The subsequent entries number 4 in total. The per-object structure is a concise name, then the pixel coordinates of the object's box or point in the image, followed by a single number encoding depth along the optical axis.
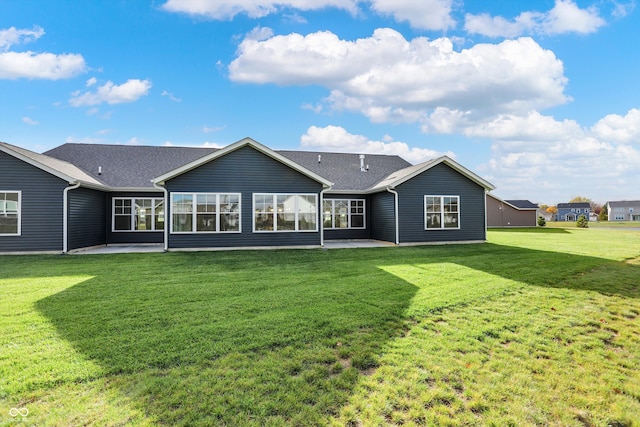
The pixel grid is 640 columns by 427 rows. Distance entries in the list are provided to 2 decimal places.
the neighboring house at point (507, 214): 36.25
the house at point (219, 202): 12.40
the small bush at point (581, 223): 37.47
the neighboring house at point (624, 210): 78.44
